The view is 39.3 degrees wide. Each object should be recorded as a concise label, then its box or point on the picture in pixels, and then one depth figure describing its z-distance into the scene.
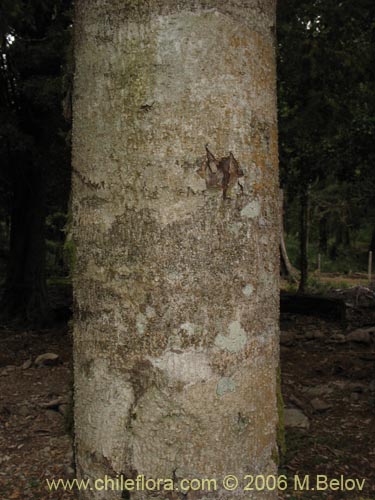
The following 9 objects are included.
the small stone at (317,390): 5.97
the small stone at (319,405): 5.46
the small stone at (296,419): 4.99
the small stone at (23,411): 5.38
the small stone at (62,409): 5.37
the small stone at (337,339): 8.54
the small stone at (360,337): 8.34
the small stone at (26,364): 7.21
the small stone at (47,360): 7.33
